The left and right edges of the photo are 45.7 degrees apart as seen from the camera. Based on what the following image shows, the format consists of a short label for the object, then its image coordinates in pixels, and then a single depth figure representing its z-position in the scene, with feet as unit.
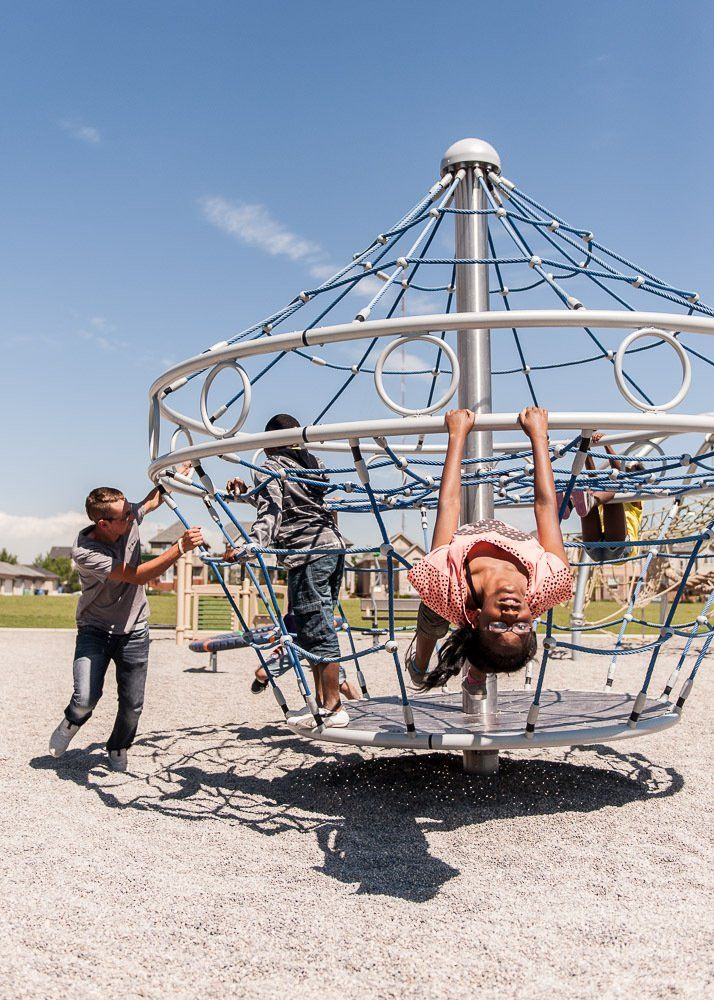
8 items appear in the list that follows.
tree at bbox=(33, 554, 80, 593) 306.16
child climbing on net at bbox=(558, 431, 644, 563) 16.33
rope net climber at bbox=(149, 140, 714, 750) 9.41
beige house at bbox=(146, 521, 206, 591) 192.85
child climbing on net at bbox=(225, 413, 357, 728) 13.97
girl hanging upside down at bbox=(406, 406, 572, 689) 8.71
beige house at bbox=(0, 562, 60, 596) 294.25
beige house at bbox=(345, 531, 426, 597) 99.14
